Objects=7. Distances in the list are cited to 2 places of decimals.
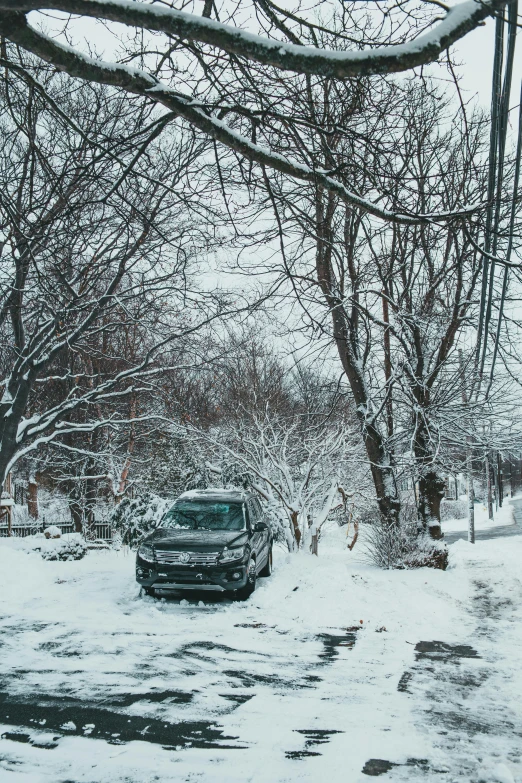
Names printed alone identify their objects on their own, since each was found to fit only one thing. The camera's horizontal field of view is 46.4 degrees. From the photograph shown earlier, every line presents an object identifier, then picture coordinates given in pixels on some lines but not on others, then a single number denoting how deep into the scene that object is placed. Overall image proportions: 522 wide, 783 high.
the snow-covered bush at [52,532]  16.58
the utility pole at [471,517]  26.26
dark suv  9.27
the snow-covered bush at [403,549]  12.80
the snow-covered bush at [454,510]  52.79
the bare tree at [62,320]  10.74
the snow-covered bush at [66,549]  13.86
